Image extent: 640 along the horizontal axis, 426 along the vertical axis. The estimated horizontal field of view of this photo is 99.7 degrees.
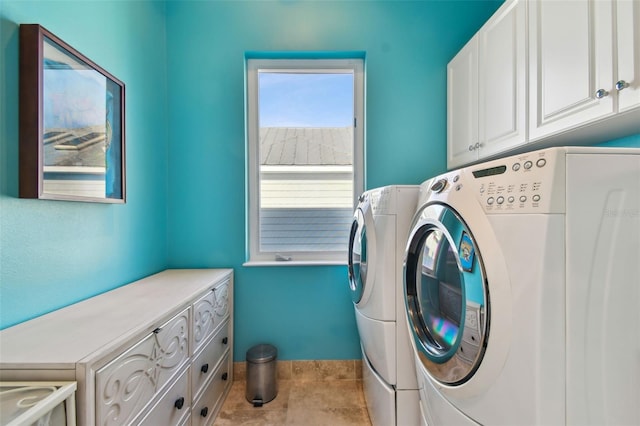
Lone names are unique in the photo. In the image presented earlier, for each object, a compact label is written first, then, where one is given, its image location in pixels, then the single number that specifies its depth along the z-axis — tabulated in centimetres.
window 198
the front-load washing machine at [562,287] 59
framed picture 94
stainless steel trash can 166
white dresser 69
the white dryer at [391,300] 118
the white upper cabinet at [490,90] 124
